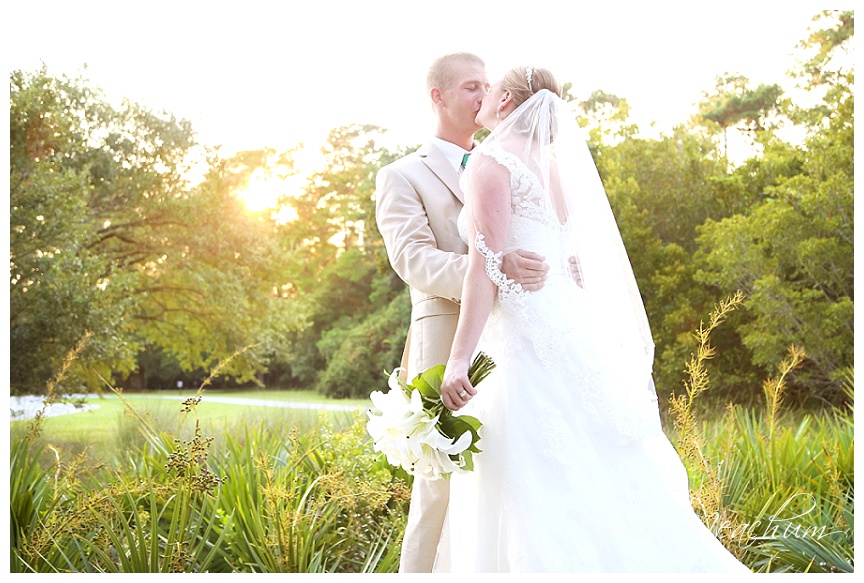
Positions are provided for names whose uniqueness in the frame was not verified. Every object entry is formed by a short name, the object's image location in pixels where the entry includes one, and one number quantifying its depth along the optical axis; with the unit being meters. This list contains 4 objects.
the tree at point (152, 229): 9.25
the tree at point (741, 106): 11.91
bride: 2.07
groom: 2.44
